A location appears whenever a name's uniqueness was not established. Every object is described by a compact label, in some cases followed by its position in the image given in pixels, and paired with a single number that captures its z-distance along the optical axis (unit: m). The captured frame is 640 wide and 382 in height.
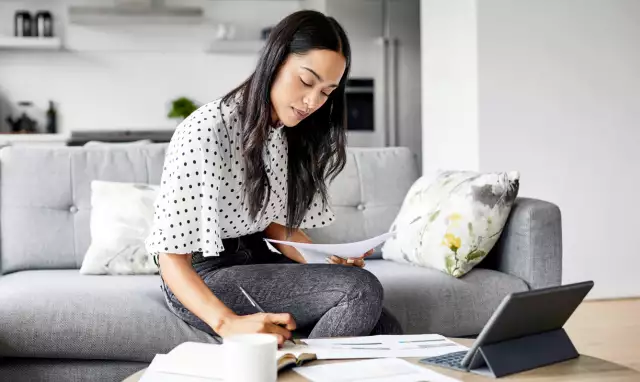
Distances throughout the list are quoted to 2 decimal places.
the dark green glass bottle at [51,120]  6.68
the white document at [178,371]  1.16
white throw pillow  2.49
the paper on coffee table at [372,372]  1.17
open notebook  1.17
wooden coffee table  1.20
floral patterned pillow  2.43
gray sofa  2.02
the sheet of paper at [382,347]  1.33
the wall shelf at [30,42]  6.41
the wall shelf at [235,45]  6.76
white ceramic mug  1.09
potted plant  6.70
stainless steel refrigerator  6.40
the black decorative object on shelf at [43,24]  6.59
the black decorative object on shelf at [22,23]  6.56
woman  1.65
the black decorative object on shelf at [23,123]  6.59
